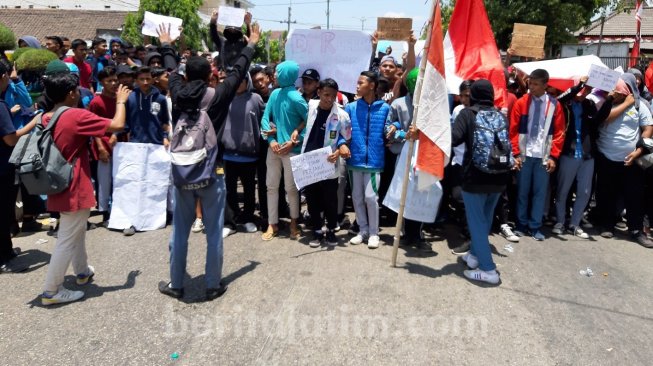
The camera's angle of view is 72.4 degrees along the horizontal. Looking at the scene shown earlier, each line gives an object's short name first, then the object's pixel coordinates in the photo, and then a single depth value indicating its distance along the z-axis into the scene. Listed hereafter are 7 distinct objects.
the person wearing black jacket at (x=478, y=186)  4.32
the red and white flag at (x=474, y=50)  4.97
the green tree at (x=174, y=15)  27.76
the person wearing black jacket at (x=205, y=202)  3.71
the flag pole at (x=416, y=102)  4.20
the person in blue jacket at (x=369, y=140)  5.14
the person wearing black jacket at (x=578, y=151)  5.78
